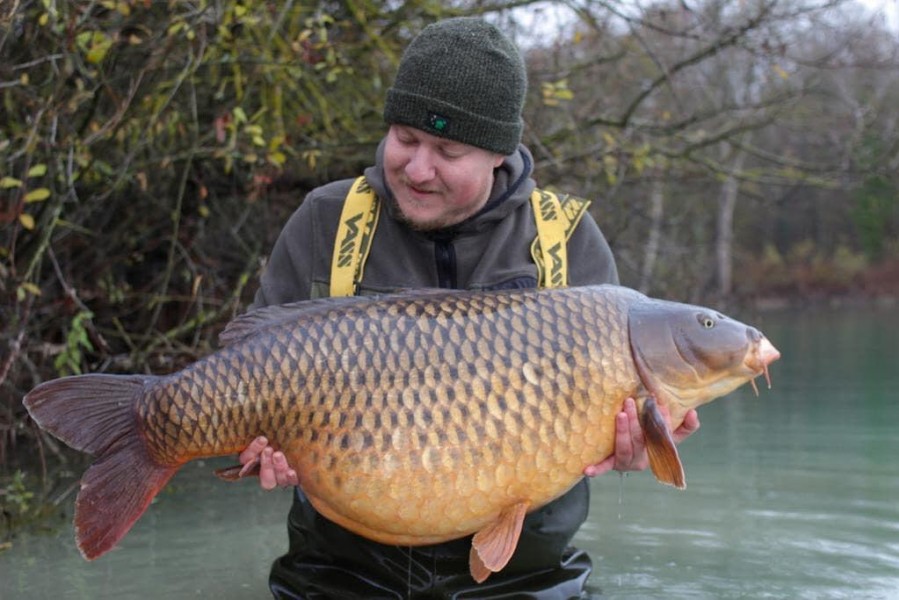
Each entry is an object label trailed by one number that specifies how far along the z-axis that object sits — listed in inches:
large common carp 91.9
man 107.3
